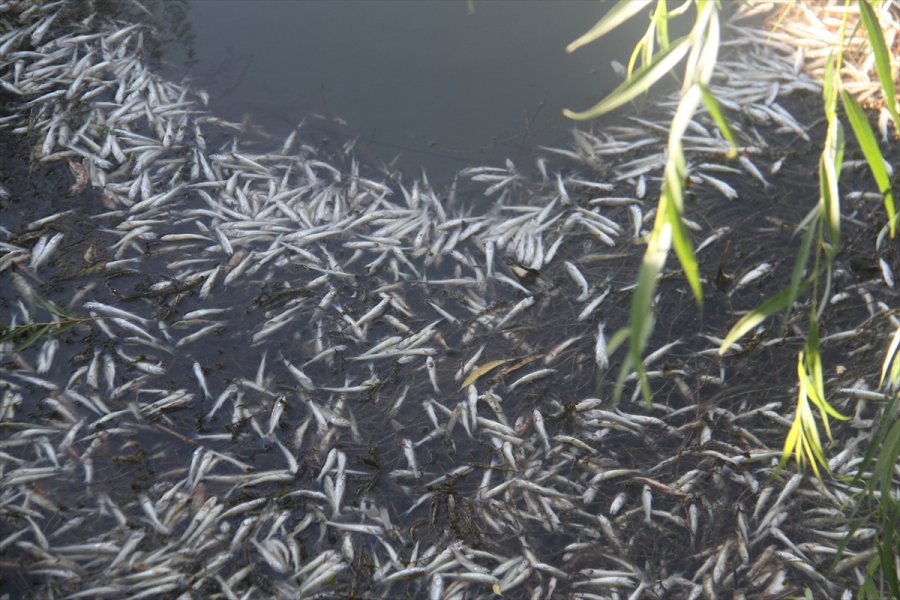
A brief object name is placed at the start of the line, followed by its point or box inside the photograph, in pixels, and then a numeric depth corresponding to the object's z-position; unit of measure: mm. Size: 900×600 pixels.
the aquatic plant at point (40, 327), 3590
